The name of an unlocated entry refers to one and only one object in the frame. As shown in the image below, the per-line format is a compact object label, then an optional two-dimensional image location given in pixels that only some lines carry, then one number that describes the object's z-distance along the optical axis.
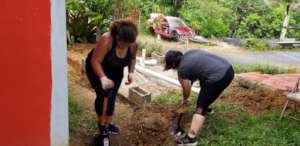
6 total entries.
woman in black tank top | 2.50
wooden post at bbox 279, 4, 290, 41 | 9.29
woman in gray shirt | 2.85
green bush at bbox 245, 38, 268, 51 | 8.89
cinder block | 3.58
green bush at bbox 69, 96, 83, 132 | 3.07
